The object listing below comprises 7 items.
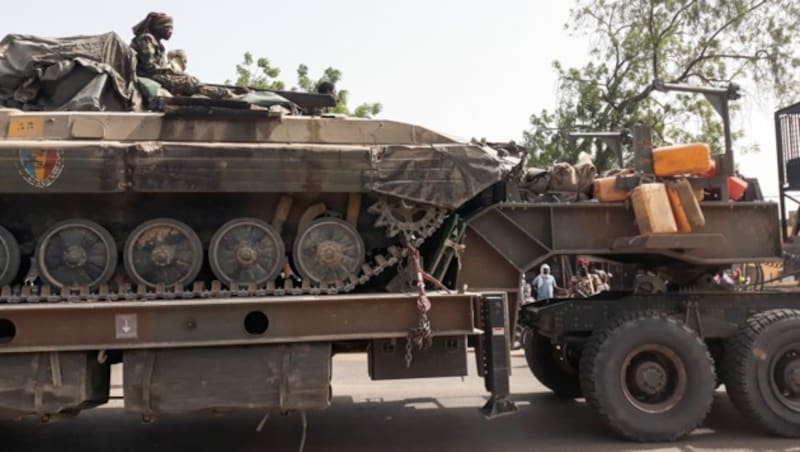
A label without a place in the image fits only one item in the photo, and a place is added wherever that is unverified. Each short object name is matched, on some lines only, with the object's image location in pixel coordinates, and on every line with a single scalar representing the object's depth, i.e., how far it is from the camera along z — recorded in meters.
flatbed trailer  5.87
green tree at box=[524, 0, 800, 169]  24.59
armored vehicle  6.20
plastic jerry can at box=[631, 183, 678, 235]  7.19
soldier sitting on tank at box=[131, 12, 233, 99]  7.82
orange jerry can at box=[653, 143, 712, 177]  7.36
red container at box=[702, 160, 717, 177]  7.59
